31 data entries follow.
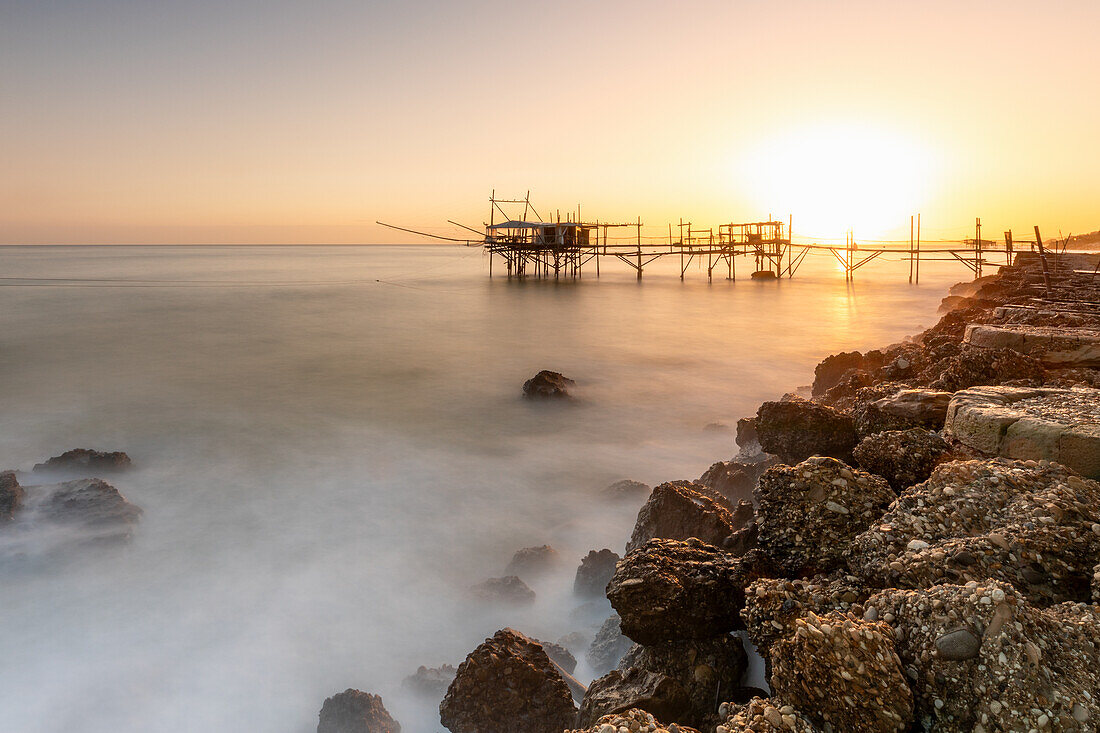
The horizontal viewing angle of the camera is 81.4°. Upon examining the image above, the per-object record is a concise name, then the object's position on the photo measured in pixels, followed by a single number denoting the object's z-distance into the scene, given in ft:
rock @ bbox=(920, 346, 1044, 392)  17.21
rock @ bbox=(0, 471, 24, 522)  23.73
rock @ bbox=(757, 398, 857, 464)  16.85
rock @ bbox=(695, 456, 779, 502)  22.89
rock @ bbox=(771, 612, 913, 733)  7.07
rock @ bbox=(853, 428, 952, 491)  13.17
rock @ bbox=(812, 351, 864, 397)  33.17
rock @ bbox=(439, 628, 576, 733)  12.68
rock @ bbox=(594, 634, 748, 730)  10.41
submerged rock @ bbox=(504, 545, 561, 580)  21.63
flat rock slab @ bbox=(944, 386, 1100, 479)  11.35
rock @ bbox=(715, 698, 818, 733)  7.39
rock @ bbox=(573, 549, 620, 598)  19.75
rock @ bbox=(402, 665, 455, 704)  16.56
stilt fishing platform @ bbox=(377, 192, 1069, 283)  166.91
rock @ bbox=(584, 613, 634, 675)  16.69
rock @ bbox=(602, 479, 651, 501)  27.09
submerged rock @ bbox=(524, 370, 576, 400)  43.32
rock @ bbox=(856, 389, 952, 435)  15.10
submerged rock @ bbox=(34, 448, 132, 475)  29.47
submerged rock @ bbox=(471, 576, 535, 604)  20.10
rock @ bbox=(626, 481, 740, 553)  16.78
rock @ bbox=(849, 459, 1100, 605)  8.80
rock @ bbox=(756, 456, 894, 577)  10.89
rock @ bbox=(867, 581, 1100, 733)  6.72
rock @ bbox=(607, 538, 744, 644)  11.20
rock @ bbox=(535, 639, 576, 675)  16.76
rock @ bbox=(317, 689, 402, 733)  14.56
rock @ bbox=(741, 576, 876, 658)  8.92
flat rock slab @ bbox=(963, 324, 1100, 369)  18.28
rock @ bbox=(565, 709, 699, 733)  7.61
